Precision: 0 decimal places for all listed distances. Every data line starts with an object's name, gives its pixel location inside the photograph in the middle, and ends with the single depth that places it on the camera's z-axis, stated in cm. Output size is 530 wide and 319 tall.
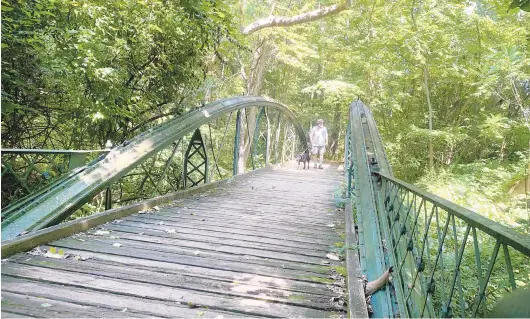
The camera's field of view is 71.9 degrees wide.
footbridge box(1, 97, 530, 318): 198
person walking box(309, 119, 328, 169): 1035
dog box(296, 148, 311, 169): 1129
